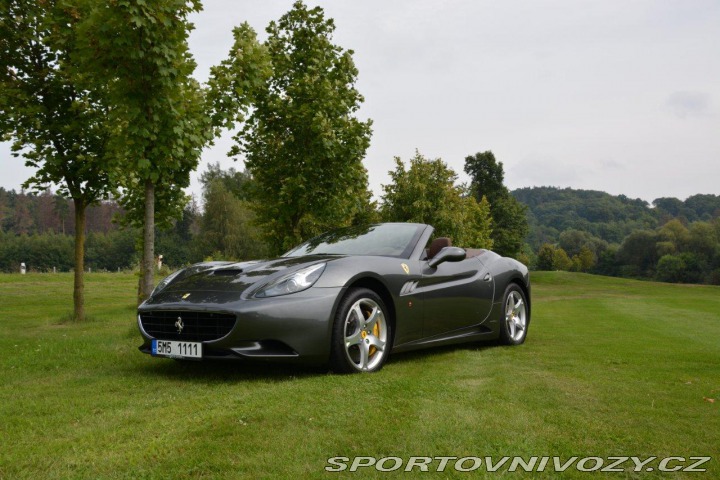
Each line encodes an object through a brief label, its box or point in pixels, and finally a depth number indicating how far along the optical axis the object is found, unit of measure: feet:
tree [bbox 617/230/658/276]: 333.62
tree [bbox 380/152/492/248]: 93.04
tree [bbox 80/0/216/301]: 24.79
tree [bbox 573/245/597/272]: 356.59
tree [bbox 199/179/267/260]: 227.40
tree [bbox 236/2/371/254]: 39.11
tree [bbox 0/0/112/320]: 36.52
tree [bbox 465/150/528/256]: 200.06
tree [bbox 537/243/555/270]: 348.18
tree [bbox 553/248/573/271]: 357.61
